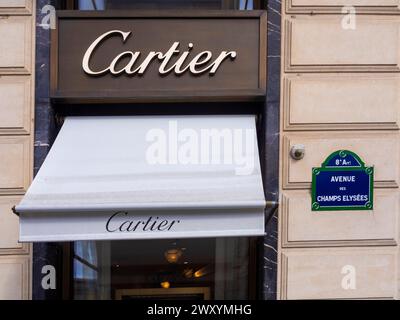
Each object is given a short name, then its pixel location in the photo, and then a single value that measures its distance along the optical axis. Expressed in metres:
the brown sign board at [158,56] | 5.15
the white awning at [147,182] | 4.20
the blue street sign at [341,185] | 5.19
